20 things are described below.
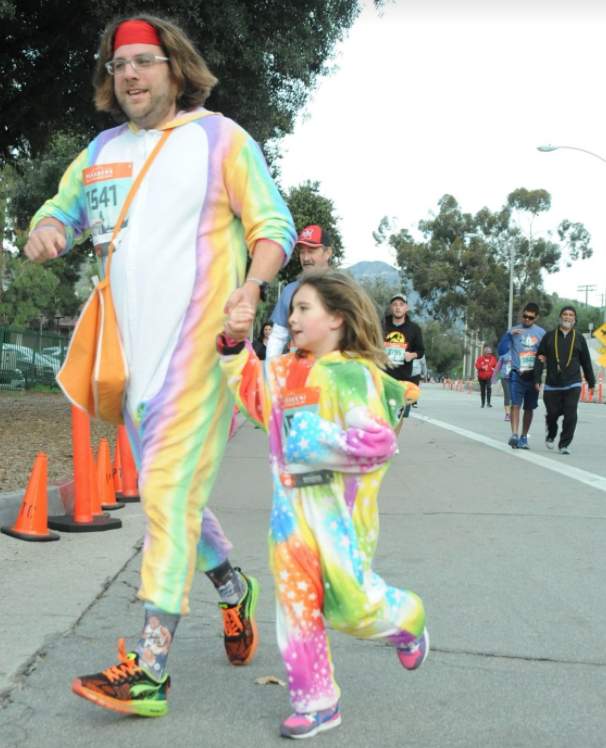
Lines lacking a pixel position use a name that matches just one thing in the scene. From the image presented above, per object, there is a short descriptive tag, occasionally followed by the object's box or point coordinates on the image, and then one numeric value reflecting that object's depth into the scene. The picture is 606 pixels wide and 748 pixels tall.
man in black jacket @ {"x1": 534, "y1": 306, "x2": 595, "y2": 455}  12.37
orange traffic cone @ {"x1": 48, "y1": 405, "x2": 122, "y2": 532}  6.12
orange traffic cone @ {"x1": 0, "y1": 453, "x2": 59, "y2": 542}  5.78
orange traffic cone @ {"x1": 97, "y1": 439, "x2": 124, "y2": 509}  7.19
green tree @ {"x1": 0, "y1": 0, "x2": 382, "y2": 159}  11.93
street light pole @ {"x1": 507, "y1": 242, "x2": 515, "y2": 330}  55.79
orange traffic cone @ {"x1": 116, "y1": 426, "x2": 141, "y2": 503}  7.66
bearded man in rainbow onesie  3.02
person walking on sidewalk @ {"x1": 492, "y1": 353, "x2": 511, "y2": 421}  13.45
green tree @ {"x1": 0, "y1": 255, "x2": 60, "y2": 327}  47.97
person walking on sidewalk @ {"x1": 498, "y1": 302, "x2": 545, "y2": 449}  12.55
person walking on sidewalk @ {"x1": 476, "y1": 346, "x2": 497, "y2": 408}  26.73
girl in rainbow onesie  2.81
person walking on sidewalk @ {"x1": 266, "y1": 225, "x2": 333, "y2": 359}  7.16
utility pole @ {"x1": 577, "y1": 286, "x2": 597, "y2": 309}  117.31
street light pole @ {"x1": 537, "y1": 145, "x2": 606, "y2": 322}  34.50
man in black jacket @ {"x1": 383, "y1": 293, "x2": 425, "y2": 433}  10.95
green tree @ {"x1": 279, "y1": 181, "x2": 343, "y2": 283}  34.72
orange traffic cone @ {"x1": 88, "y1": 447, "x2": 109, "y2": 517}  6.29
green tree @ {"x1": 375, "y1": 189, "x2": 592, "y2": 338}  59.56
